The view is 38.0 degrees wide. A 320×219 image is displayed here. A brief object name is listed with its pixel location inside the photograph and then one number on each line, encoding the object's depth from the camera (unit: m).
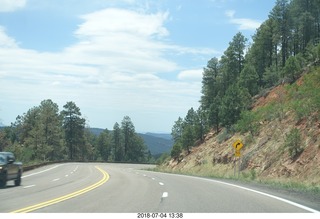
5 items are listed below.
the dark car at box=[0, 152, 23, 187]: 22.93
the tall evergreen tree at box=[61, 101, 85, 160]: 142.75
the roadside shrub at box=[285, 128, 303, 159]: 35.39
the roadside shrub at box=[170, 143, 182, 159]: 82.12
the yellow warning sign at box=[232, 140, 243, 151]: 36.34
